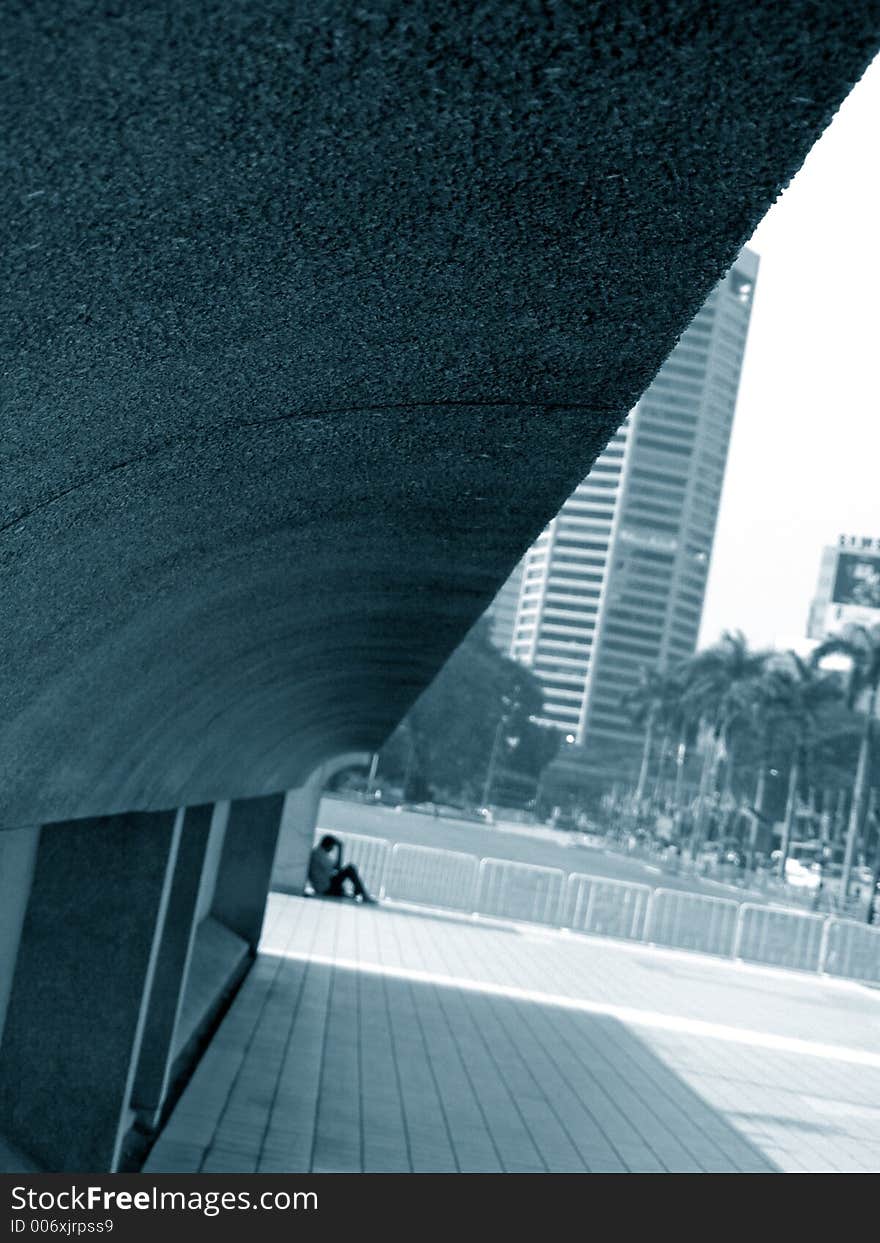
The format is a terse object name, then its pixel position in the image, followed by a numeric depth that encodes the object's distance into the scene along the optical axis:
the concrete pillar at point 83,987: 7.52
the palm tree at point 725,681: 97.75
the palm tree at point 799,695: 90.12
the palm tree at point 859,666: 69.25
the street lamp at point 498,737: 133.62
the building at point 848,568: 152.88
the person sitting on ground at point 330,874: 24.03
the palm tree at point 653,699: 124.88
